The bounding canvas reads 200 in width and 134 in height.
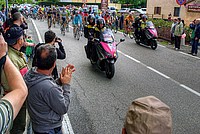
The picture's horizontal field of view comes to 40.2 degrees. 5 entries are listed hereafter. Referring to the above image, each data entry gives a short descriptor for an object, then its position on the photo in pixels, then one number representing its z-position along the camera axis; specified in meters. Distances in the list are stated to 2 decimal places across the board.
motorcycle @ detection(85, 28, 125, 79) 8.01
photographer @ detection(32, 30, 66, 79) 4.76
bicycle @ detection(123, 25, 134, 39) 19.18
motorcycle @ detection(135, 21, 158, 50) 13.86
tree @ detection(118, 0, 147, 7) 58.91
